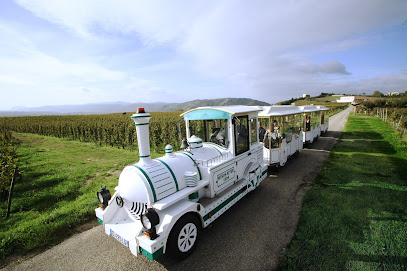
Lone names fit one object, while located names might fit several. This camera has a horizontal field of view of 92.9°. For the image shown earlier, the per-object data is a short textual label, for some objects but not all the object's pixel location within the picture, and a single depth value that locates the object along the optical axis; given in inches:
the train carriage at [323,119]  652.7
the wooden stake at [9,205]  212.6
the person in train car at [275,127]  335.2
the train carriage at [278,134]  322.7
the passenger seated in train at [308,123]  499.1
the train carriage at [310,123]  498.2
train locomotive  136.6
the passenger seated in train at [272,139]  322.3
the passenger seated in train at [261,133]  338.3
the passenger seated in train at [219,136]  222.6
